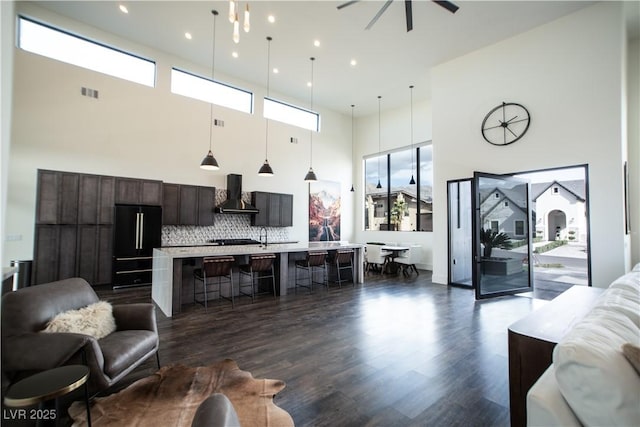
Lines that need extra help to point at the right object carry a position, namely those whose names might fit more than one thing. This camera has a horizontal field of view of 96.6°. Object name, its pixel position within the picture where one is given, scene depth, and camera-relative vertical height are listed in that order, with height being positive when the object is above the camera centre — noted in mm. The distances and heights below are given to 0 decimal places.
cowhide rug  1963 -1354
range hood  7406 +814
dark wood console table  1693 -772
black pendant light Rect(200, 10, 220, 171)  5262 +1203
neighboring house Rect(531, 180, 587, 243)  10539 +639
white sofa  998 -582
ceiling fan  3928 +3142
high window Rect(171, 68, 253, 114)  7088 +3522
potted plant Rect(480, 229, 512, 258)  5492 -294
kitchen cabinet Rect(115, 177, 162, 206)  6070 +684
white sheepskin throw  2117 -784
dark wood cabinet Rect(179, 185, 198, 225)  6887 +445
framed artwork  9586 +457
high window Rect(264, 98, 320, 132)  8719 +3542
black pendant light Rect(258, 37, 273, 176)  6016 +2568
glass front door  5309 -129
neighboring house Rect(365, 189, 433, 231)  8906 +434
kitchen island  4243 -690
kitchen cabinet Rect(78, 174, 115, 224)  5672 +469
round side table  1365 -842
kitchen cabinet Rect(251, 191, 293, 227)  8117 +441
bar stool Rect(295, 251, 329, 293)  5668 -812
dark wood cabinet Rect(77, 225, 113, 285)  5609 -611
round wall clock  5480 +2029
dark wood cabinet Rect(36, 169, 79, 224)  5281 +463
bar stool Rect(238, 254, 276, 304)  4984 -832
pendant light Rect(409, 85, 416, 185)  8531 +1382
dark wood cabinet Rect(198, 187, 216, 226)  7164 +480
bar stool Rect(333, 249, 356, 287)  6117 -764
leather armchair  1895 -851
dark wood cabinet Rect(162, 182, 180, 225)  6641 +461
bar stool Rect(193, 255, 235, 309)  4449 -727
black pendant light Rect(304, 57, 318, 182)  9539 +2585
